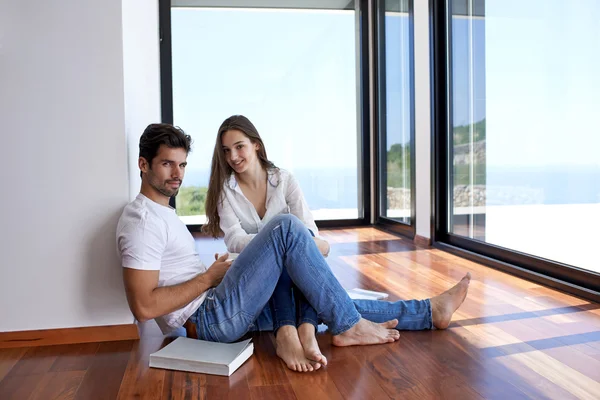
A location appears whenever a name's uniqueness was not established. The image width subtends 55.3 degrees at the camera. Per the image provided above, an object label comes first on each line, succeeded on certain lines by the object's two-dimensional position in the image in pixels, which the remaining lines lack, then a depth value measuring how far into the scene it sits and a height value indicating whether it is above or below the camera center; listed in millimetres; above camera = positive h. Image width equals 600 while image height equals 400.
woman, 2395 -13
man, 1780 -270
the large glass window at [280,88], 5648 +1002
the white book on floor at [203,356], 1720 -517
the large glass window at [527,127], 2744 +316
